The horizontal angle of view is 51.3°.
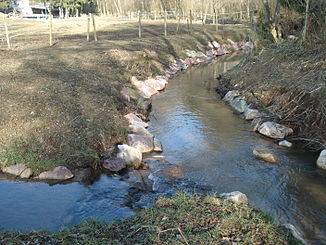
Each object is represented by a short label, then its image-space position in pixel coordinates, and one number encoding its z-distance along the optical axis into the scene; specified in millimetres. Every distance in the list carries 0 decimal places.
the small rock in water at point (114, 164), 8961
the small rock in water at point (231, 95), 15486
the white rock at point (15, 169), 8477
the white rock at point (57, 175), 8352
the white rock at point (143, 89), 16248
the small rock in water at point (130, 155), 9250
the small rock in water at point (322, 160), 8969
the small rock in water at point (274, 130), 11188
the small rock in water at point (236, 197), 6840
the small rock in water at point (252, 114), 13008
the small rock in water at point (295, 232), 5562
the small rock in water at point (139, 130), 10977
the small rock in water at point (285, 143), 10523
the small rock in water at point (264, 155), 9516
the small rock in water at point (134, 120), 11612
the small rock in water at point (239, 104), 14125
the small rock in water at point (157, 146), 10352
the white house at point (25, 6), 67312
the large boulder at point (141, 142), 10195
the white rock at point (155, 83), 17359
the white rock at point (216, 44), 31089
